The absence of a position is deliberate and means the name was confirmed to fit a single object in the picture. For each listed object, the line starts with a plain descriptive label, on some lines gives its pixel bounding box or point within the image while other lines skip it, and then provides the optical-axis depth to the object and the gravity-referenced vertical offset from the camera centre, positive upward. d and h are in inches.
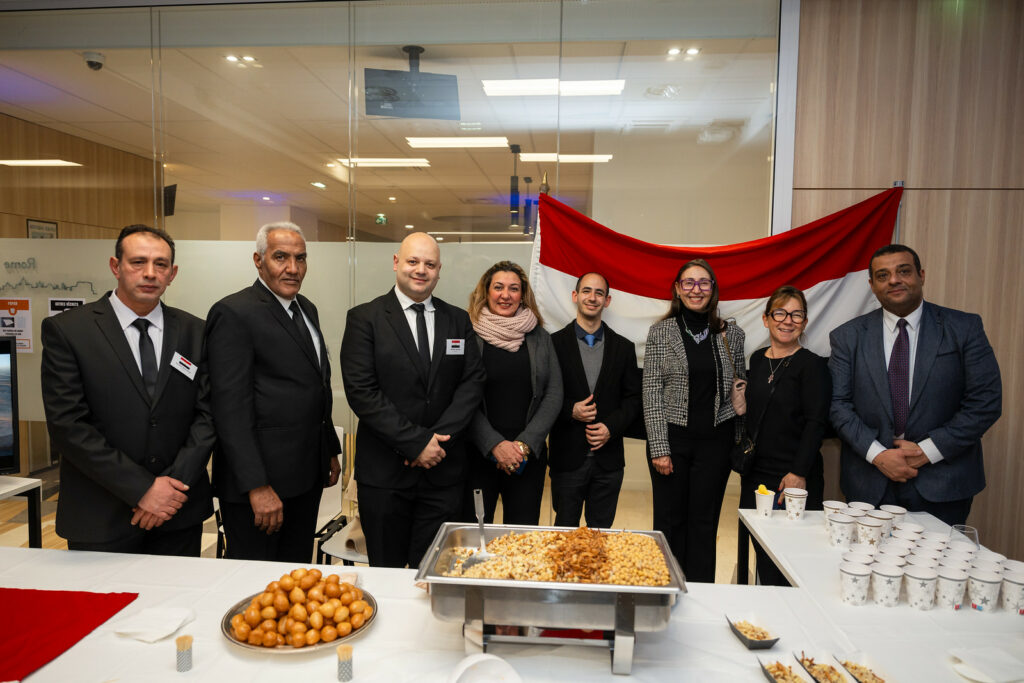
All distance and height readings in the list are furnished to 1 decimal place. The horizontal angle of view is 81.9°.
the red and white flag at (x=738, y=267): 133.2 +10.5
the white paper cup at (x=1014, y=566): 65.0 -27.6
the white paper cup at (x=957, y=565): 65.5 -27.6
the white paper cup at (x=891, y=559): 66.4 -27.5
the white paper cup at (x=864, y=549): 69.8 -27.8
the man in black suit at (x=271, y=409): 91.2 -16.9
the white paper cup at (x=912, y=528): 74.7 -27.0
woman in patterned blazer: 115.3 -20.7
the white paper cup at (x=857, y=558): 67.1 -27.9
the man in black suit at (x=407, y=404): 100.5 -16.7
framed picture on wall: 159.8 +18.6
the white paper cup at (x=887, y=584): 64.6 -29.4
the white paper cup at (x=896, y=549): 68.6 -27.3
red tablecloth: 52.7 -31.9
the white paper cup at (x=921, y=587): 63.6 -29.2
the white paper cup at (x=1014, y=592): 63.1 -29.4
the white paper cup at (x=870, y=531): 76.0 -27.8
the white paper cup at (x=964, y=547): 68.6 -27.0
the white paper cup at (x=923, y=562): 66.1 -27.7
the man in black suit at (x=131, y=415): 80.3 -16.3
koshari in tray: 55.2 -24.9
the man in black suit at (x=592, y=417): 117.5 -21.1
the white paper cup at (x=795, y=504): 88.4 -28.4
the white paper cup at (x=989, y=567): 65.1 -27.6
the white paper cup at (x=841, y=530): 78.5 -28.7
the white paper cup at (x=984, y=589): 63.5 -29.3
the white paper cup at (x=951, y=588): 63.8 -29.4
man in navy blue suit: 105.2 -15.1
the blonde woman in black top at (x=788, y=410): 109.1 -18.0
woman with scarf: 112.1 -17.5
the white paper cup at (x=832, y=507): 82.3 -26.9
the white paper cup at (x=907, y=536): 72.7 -27.2
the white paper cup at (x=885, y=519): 77.5 -26.8
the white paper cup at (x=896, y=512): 80.8 -27.0
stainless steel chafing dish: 52.6 -27.1
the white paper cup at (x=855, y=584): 64.9 -29.6
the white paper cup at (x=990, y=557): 66.8 -27.3
